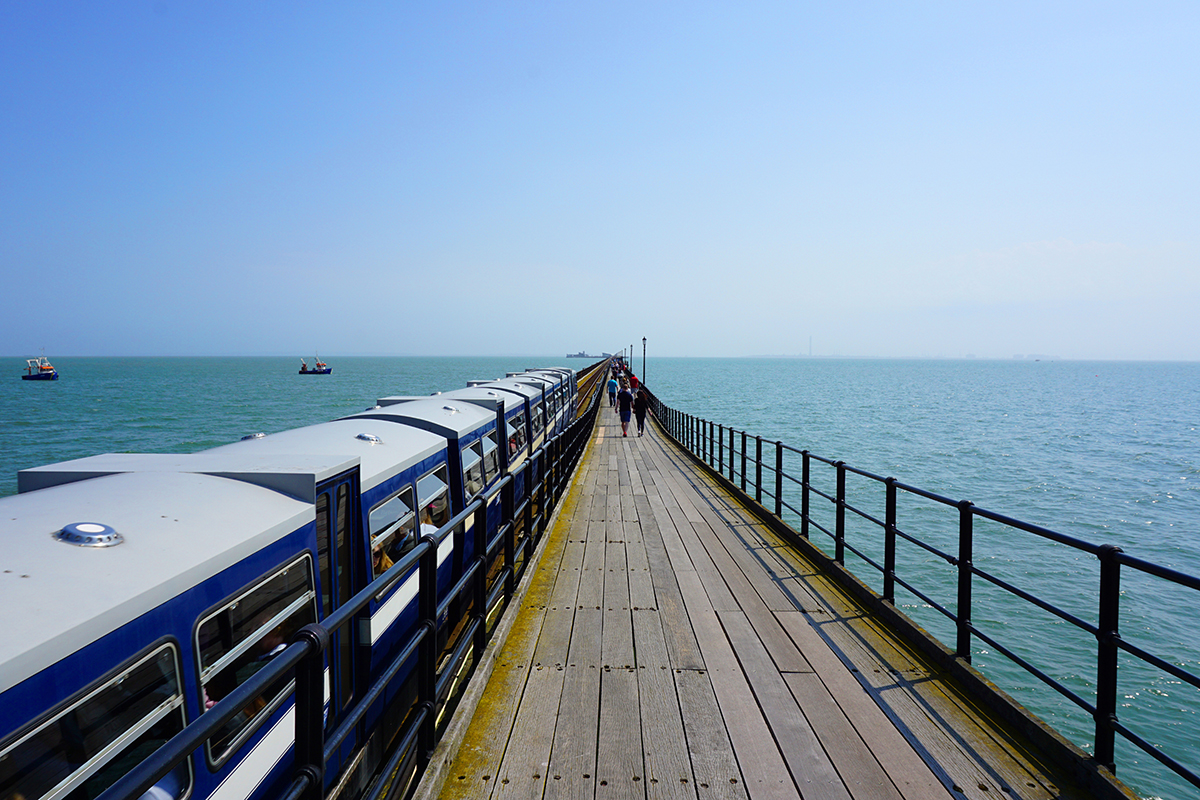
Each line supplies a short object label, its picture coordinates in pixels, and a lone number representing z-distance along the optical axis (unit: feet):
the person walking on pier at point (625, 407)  71.72
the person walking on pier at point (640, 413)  76.87
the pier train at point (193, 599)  7.91
